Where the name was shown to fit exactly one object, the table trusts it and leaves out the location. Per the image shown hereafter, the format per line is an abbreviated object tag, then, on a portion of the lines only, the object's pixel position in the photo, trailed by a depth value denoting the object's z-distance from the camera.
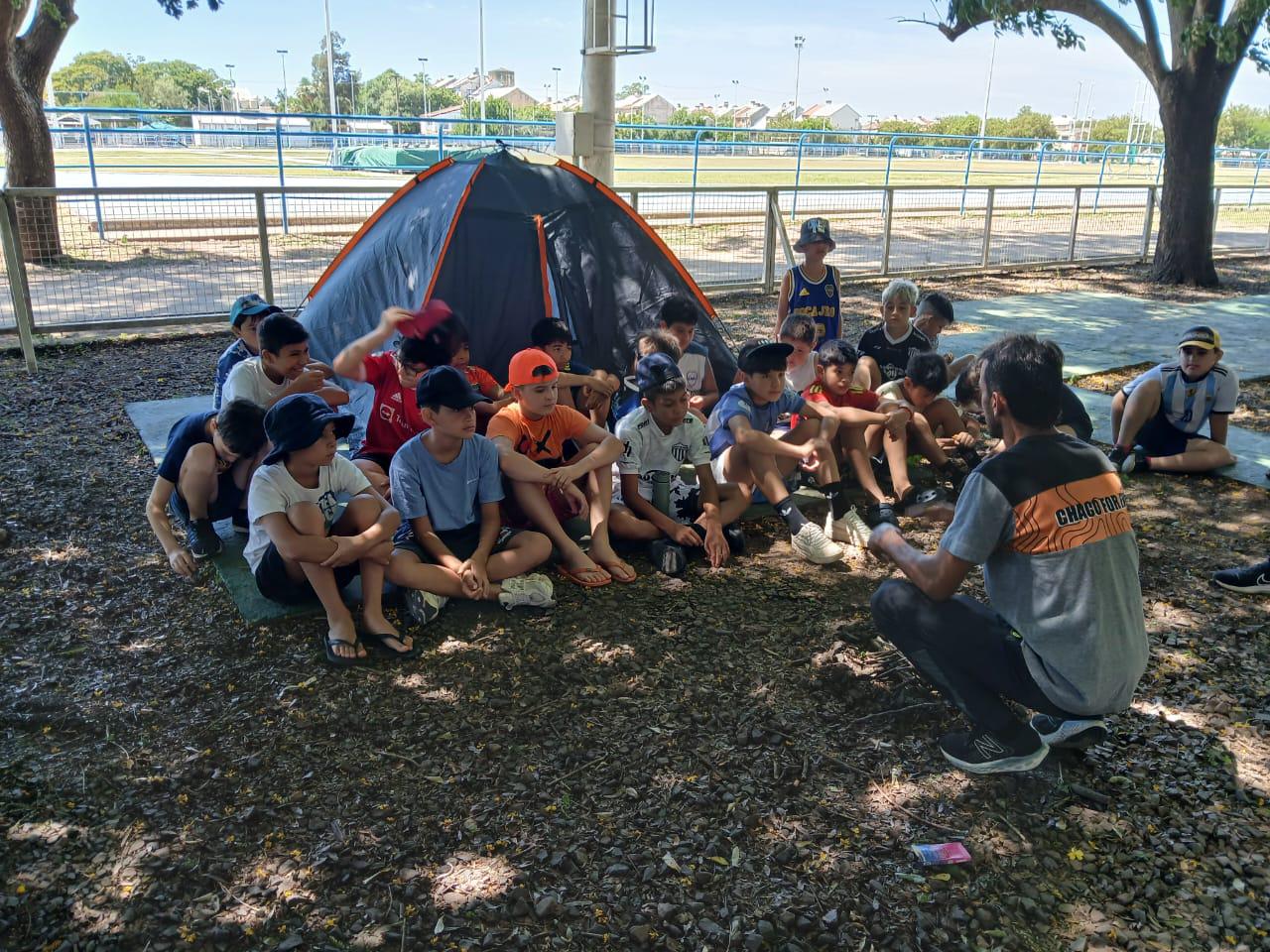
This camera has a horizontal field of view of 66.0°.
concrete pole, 8.52
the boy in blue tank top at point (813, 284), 6.45
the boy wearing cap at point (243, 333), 5.12
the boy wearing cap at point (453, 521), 3.98
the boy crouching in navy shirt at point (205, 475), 4.21
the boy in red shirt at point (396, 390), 4.86
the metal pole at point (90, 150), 13.54
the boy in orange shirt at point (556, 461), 4.39
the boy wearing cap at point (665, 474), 4.57
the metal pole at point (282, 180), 12.02
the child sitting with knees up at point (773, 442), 4.80
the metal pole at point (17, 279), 7.13
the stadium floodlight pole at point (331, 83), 43.94
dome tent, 5.92
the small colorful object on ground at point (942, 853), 2.72
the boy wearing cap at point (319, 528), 3.64
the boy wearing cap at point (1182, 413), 5.73
